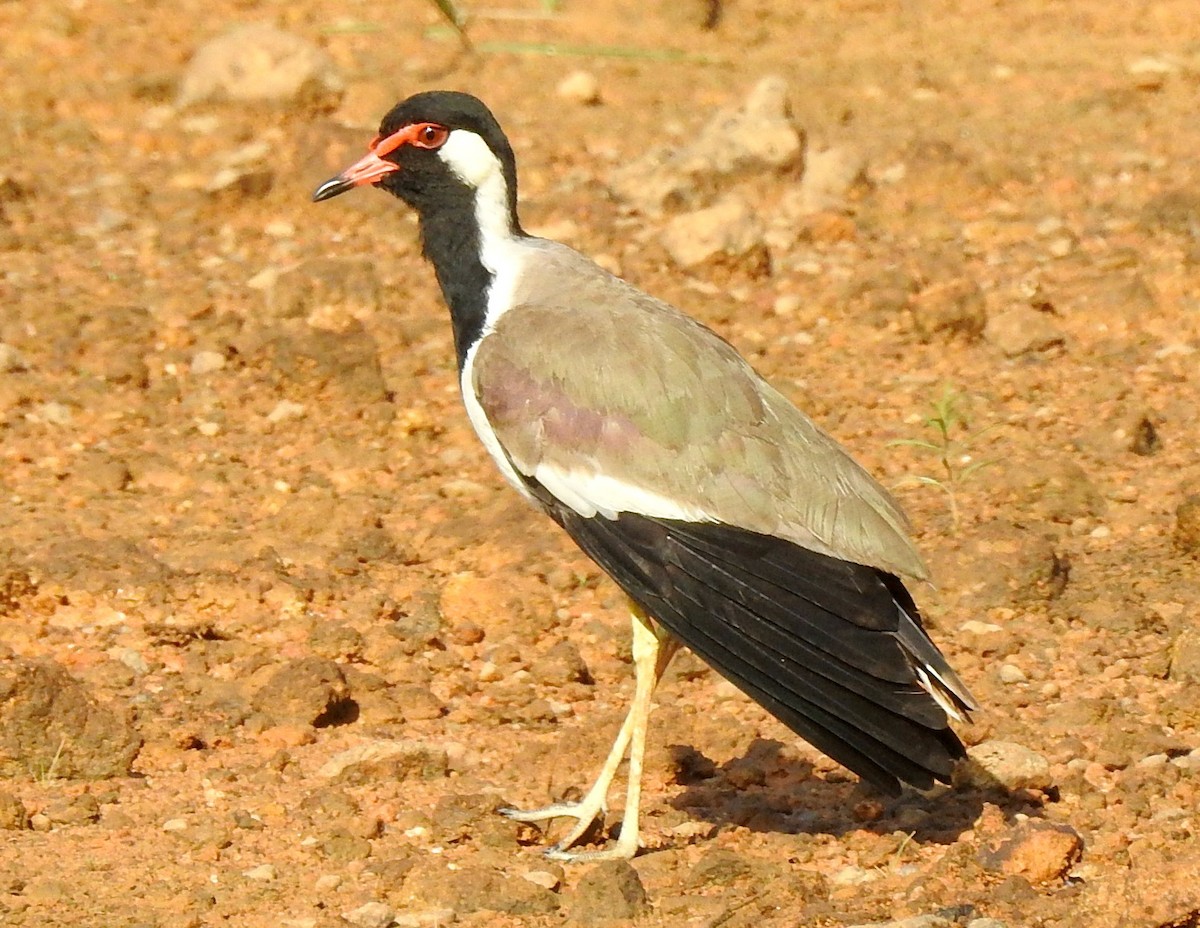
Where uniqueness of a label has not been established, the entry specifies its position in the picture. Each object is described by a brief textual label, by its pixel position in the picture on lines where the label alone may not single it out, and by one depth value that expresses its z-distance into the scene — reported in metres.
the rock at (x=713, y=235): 16.37
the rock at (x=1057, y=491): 13.17
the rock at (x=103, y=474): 13.44
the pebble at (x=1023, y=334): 15.40
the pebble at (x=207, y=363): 15.09
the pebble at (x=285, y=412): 14.51
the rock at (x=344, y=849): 9.48
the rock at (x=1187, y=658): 11.12
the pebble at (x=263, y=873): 9.23
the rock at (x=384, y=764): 10.30
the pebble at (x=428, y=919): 8.92
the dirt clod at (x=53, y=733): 10.26
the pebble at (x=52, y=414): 14.23
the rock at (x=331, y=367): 14.70
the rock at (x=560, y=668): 11.64
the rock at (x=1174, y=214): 16.83
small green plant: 12.70
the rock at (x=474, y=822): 9.83
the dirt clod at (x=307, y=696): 10.88
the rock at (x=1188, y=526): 12.41
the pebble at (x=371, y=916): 8.87
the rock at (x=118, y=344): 14.83
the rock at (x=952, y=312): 15.49
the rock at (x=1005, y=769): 10.27
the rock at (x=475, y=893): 9.03
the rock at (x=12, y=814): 9.59
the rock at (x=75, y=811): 9.79
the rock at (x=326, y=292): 15.73
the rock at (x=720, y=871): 9.41
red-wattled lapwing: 9.35
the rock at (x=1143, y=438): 13.83
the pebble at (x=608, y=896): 9.05
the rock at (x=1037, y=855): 9.30
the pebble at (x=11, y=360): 14.76
